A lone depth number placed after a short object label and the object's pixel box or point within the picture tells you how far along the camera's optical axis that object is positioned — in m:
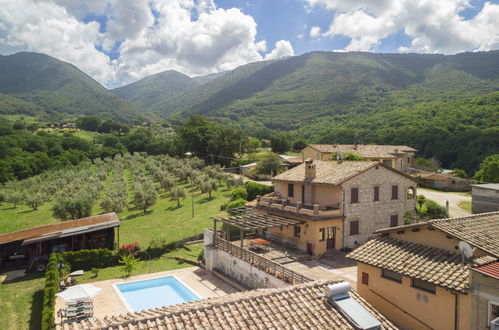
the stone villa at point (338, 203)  23.62
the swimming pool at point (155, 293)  19.38
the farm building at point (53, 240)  24.19
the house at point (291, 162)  64.59
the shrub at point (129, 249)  25.31
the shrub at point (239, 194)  41.23
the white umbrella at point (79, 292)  15.90
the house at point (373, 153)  52.12
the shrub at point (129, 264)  22.75
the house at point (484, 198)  34.81
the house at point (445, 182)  52.41
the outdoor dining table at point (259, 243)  23.70
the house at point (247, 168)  66.94
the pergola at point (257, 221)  21.69
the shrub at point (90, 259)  23.77
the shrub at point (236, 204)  36.16
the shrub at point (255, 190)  41.91
